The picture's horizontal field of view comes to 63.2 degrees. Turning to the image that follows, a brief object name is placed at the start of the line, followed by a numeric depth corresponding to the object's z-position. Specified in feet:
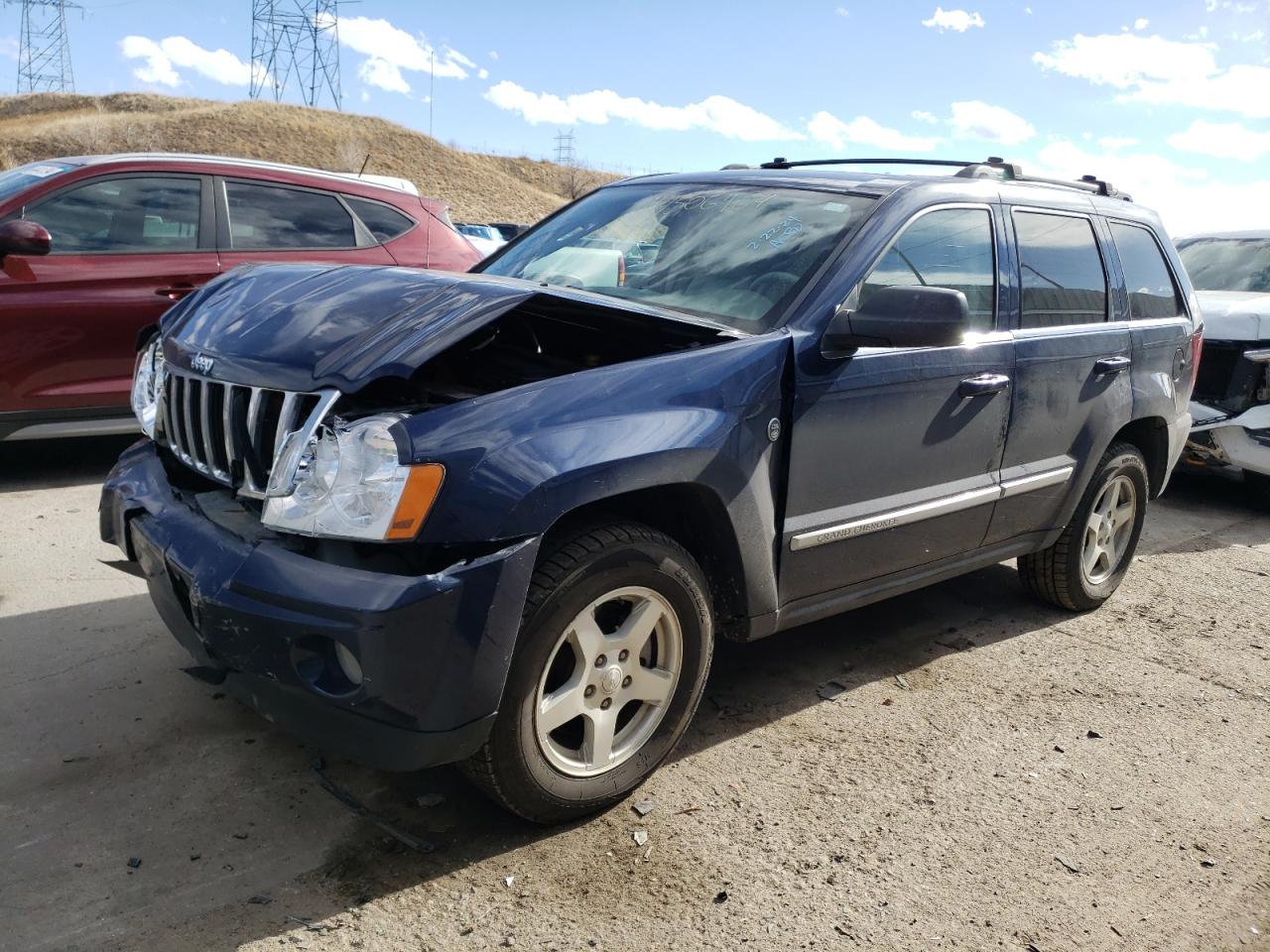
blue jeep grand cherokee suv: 7.91
